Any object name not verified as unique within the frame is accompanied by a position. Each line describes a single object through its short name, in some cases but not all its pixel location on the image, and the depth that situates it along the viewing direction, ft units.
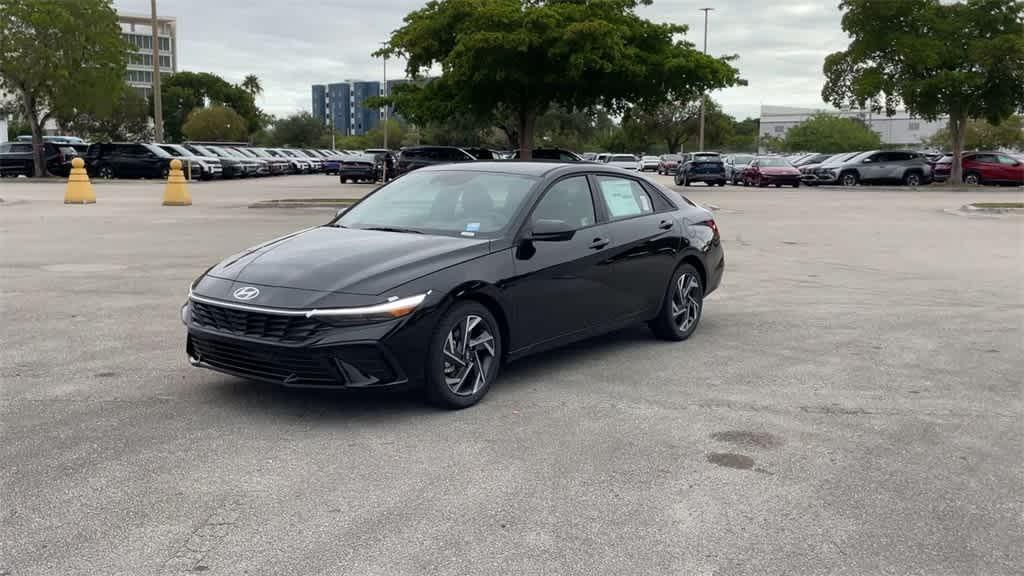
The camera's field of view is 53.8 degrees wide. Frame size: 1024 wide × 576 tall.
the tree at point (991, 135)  305.32
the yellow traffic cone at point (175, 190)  83.30
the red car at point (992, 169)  141.18
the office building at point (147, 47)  502.38
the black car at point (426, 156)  117.29
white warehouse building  424.05
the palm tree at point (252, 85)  395.75
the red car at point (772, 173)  139.74
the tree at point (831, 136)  325.01
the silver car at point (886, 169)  142.20
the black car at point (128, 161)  140.15
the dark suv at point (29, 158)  149.79
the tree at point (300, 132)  384.47
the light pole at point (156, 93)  133.02
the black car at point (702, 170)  142.61
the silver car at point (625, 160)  208.23
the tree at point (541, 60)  99.19
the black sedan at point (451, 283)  18.03
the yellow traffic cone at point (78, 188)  85.15
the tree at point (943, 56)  130.00
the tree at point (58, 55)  138.82
